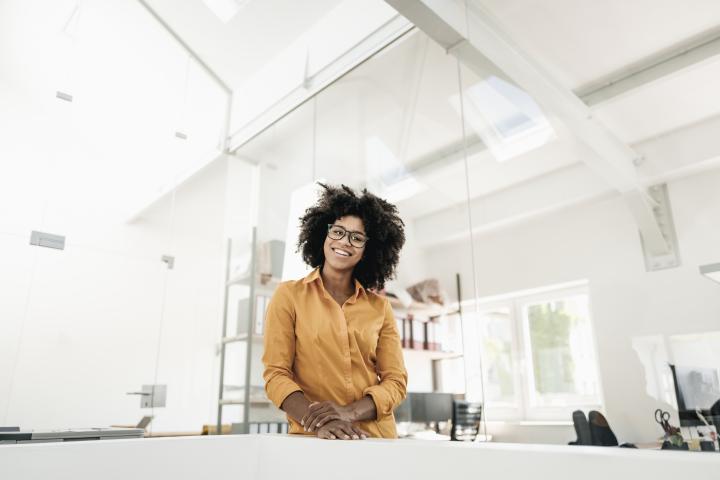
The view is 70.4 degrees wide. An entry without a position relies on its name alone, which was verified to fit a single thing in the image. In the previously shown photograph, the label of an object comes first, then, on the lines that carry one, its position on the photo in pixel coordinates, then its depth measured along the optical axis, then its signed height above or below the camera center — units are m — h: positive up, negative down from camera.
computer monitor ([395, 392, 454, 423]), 2.34 -0.12
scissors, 1.93 -0.14
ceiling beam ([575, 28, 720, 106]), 2.46 +1.54
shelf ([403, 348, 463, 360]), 2.33 +0.13
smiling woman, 1.28 +0.12
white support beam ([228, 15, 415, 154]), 2.81 +1.84
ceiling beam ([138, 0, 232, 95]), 3.34 +2.22
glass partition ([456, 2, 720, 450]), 1.99 +0.47
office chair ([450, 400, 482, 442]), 2.09 -0.16
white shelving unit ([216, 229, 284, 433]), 3.33 +0.27
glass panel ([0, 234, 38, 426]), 2.49 +0.41
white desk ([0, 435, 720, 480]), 0.56 -0.11
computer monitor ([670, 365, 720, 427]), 1.93 -0.04
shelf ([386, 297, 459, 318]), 2.46 +0.35
